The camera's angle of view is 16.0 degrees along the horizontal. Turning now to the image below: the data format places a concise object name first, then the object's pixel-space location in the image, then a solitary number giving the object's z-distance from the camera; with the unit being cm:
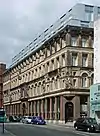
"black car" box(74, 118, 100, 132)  4156
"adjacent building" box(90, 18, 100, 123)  5278
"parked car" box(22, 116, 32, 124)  7138
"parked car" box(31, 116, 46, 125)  6669
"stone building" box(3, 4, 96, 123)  6619
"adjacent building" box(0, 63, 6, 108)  14830
